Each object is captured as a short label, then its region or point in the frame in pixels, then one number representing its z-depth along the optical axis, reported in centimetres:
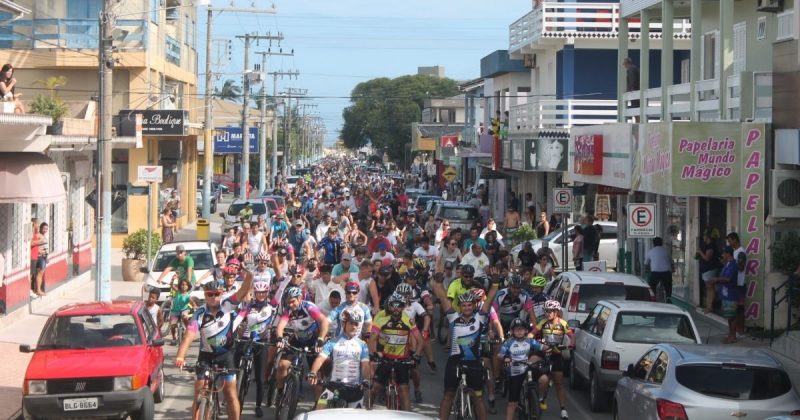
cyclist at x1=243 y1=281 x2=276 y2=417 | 1462
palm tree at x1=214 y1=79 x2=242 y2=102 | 14690
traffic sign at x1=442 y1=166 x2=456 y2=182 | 5116
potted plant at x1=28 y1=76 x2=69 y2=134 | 2862
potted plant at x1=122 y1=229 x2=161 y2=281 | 3158
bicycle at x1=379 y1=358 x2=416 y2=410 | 1298
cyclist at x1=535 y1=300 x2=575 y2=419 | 1445
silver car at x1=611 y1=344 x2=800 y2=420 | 1070
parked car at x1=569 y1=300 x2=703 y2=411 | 1485
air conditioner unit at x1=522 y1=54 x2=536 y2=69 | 4597
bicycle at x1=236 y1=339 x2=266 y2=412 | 1441
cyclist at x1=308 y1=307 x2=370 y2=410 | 1177
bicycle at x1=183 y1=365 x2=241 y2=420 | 1239
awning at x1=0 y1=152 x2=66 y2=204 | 2212
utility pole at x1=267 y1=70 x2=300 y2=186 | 8175
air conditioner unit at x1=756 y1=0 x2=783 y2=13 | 2127
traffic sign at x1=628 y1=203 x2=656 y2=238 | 2288
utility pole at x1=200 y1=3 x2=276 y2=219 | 4388
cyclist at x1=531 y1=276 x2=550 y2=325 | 1668
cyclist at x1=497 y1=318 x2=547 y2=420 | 1352
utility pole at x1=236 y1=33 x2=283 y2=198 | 5444
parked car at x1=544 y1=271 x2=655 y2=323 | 1792
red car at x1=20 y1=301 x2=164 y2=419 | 1352
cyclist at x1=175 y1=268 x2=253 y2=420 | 1281
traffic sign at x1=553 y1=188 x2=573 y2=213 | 2925
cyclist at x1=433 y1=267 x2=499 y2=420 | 1312
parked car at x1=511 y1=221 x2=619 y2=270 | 3281
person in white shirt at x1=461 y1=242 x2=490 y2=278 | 2131
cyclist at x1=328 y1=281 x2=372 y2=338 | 1350
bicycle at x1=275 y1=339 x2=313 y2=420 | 1345
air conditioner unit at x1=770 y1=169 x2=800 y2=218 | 2033
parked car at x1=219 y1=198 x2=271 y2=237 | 4097
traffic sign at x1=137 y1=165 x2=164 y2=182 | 2806
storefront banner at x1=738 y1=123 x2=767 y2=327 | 2092
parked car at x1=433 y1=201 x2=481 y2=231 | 3859
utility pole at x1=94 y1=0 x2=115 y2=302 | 2289
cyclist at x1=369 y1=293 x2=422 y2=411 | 1308
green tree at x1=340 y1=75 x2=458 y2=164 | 12656
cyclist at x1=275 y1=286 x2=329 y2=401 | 1397
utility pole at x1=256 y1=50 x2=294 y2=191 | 6800
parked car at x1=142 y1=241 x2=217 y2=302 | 2383
